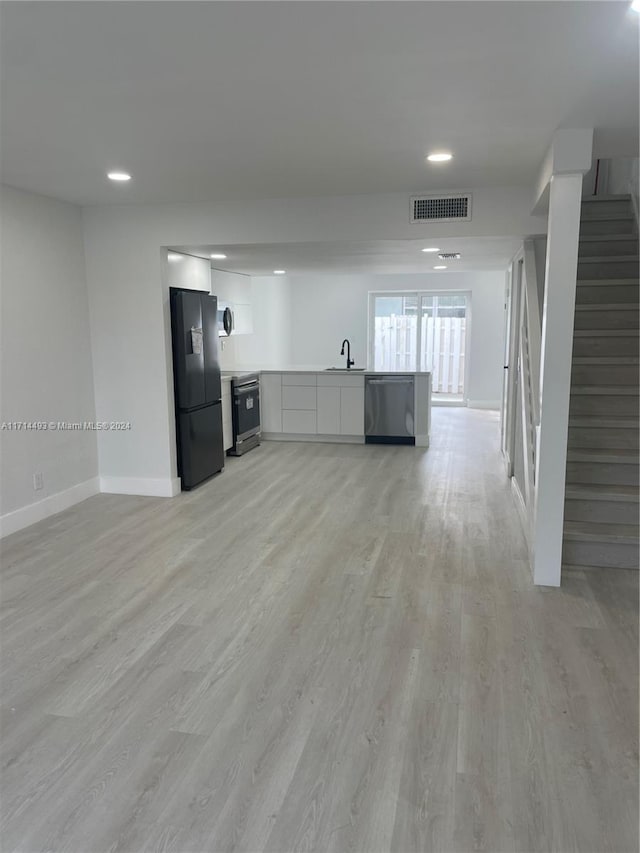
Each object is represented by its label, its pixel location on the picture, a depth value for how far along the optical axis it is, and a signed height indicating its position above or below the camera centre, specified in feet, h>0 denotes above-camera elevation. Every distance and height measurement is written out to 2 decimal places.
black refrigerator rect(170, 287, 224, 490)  16.87 -1.08
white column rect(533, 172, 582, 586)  10.24 -0.46
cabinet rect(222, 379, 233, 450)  21.91 -2.69
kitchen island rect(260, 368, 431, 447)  23.85 -2.45
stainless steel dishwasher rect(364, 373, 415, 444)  23.70 -2.54
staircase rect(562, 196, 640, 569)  12.09 -1.32
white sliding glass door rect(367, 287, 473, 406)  33.47 +2.25
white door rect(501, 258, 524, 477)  18.67 -0.59
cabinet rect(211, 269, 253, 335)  23.06 +2.07
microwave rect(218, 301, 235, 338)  22.72 +0.98
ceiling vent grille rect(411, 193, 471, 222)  14.24 +3.27
